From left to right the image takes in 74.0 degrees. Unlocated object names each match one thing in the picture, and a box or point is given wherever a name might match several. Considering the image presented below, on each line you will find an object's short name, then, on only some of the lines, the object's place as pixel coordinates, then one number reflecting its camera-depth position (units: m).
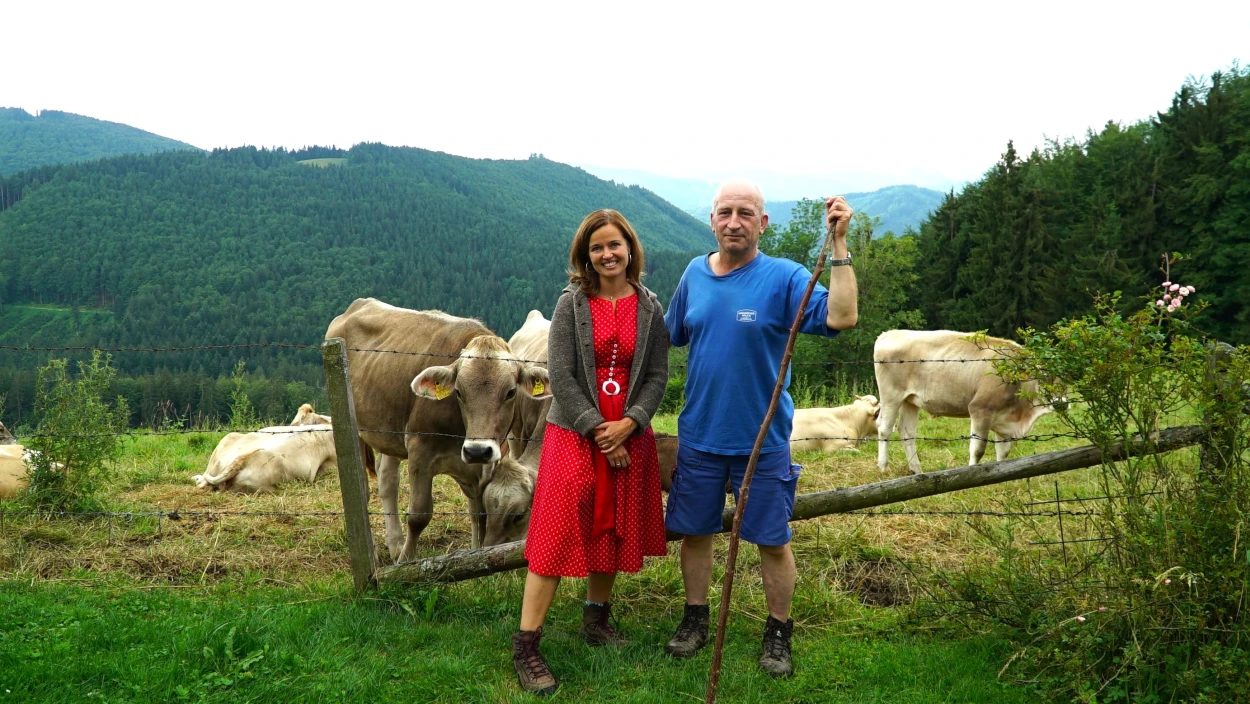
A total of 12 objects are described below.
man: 3.74
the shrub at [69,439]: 6.19
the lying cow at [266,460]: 8.23
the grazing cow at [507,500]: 5.38
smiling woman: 3.82
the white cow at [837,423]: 11.92
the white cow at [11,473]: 7.03
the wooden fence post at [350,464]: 4.57
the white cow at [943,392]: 9.73
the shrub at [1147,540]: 3.35
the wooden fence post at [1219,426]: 3.62
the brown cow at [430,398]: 5.00
